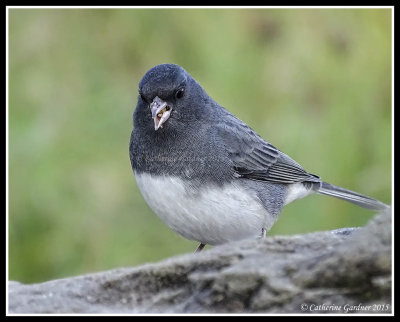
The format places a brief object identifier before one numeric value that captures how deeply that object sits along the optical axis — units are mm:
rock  5055
